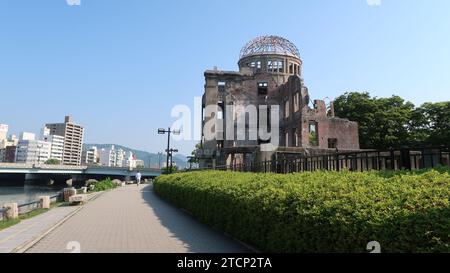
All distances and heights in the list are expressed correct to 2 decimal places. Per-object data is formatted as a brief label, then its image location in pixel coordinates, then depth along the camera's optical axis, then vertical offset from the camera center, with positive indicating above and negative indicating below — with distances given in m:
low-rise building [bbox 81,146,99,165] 198.61 +10.22
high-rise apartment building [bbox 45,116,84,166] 172.00 +20.89
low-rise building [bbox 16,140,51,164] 148.25 +11.23
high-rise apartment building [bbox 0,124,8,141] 169.12 +22.40
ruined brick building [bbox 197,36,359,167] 42.06 +10.56
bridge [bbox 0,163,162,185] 64.70 +1.22
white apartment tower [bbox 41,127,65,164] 163.88 +15.81
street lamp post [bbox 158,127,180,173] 41.66 +5.58
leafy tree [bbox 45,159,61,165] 124.79 +5.92
